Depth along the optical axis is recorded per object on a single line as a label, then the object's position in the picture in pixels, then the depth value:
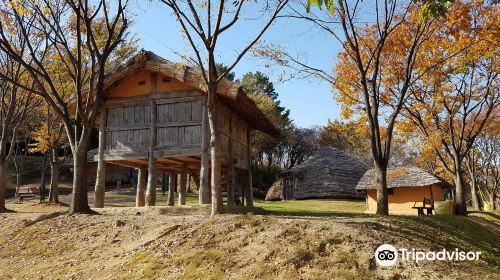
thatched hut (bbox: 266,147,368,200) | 35.75
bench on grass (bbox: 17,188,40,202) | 29.12
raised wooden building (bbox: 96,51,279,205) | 15.09
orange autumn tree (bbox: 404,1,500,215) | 16.03
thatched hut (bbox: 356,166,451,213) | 30.41
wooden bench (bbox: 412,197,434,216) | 19.47
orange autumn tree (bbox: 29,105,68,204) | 24.06
